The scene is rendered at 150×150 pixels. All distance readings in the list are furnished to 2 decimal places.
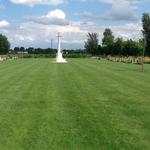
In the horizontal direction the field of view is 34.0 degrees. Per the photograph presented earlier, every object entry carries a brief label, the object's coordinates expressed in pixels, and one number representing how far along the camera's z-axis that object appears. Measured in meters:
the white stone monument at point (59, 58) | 42.01
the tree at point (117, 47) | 63.77
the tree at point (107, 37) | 77.76
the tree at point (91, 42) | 91.42
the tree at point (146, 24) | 58.23
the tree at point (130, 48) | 57.24
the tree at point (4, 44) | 86.42
